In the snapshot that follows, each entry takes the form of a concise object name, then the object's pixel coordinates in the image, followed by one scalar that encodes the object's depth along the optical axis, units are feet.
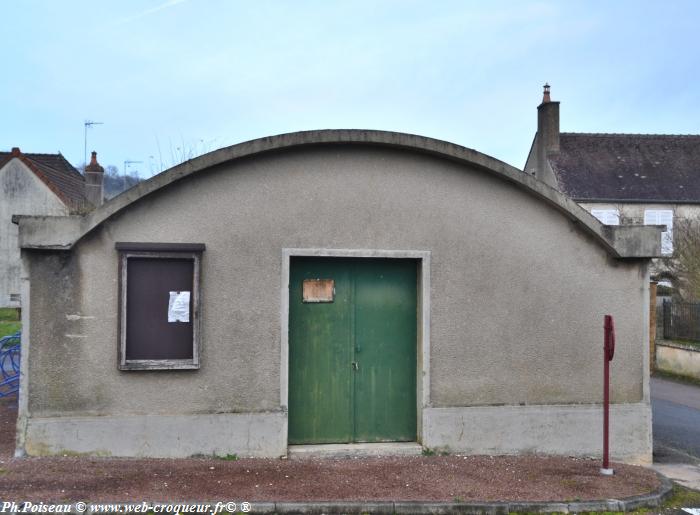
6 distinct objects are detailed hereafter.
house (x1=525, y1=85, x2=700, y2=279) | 97.71
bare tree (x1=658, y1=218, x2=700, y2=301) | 64.69
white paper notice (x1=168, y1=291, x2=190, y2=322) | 25.41
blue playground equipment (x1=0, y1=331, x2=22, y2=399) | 37.40
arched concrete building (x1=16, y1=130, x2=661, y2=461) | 24.80
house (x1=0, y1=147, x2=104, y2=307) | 89.56
